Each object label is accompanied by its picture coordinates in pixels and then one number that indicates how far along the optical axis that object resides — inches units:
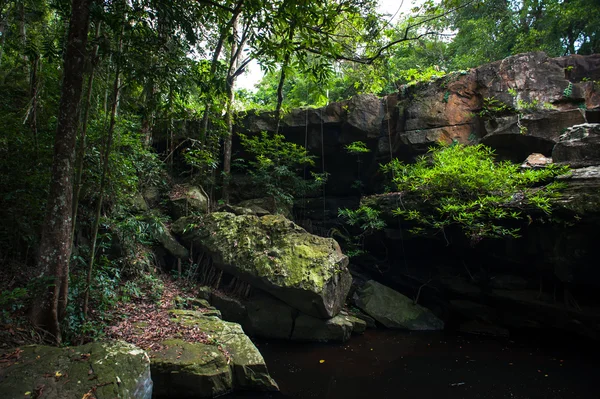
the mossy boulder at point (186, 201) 343.9
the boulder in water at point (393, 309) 320.2
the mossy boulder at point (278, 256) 263.6
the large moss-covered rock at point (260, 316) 272.4
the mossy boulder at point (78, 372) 118.6
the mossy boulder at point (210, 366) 162.6
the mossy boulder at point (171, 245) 294.8
